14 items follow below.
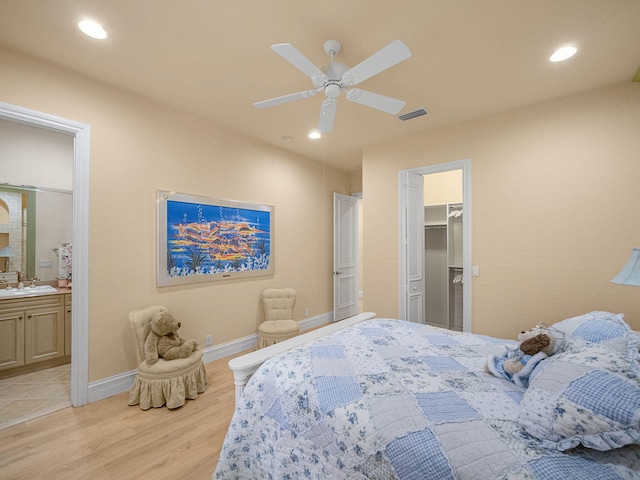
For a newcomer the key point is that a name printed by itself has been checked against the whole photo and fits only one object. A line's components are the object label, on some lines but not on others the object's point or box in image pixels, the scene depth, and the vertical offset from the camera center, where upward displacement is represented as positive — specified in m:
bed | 0.95 -0.71
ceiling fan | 1.57 +1.05
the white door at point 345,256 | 5.00 -0.24
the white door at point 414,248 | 3.73 -0.07
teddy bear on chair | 2.45 -0.87
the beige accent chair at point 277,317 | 3.43 -1.00
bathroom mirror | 3.32 +0.19
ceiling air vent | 3.01 +1.40
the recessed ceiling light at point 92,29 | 1.85 +1.43
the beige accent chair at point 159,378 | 2.37 -1.15
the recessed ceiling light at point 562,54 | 2.08 +1.42
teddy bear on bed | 1.43 -0.62
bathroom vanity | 2.86 -0.90
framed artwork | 2.96 +0.05
